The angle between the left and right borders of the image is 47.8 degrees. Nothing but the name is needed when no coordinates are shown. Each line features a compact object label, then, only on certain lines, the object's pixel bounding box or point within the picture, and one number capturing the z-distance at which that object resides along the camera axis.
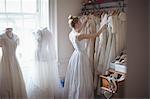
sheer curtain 3.27
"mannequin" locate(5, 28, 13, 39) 3.38
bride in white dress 3.46
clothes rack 2.91
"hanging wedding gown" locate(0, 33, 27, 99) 3.40
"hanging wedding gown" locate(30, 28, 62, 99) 3.54
